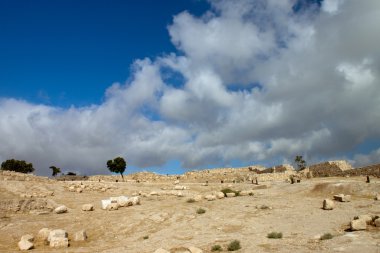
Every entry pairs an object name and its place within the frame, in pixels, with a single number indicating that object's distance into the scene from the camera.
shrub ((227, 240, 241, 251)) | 15.06
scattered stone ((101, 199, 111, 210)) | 27.30
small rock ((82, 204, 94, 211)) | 27.27
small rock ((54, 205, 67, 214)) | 26.93
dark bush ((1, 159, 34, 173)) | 84.25
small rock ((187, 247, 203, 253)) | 14.34
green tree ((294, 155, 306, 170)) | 77.41
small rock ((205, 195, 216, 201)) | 28.52
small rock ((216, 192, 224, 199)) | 29.28
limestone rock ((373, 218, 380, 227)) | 15.28
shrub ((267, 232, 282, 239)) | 16.38
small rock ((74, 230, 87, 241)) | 20.14
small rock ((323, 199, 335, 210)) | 22.11
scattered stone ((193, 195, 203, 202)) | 28.31
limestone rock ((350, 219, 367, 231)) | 15.30
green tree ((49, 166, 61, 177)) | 93.82
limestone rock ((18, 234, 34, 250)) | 18.47
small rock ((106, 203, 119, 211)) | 26.85
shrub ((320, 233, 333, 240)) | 14.75
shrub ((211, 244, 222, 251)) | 15.30
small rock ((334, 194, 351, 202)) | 24.05
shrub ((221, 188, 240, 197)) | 30.78
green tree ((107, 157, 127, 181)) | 78.44
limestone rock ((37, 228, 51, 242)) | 19.62
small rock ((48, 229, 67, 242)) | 19.09
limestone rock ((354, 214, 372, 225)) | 15.99
